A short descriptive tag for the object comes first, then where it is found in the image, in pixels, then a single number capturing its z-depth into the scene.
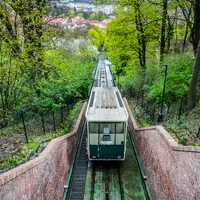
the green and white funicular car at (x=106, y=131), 9.97
